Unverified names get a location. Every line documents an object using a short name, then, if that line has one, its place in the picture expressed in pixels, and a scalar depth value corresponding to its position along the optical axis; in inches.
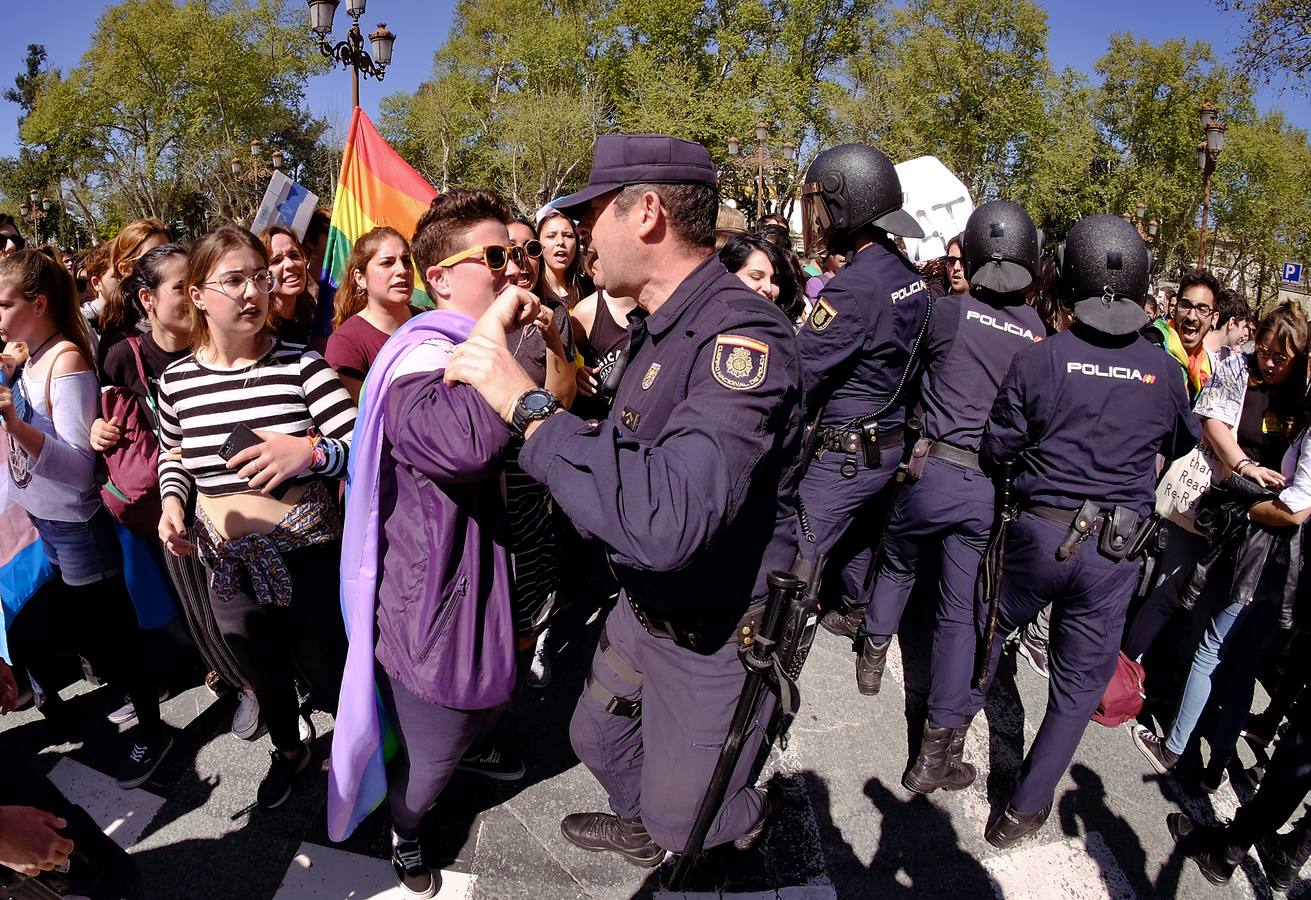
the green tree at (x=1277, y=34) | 534.0
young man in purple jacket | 83.7
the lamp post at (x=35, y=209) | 1003.9
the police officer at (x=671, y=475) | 61.6
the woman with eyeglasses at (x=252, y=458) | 102.3
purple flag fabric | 83.3
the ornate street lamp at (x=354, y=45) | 399.2
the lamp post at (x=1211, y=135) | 630.5
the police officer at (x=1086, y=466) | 110.1
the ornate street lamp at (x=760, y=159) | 884.7
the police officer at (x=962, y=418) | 136.9
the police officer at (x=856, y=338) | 139.8
